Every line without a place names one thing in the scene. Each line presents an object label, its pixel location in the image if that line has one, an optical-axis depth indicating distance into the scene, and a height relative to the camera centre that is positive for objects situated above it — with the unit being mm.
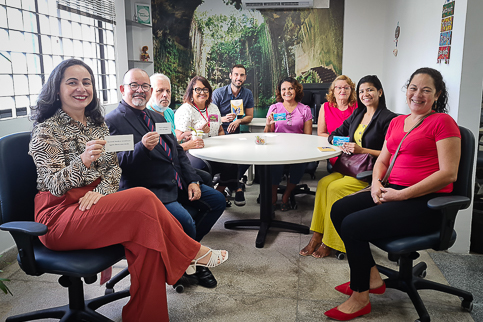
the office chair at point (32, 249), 1469 -639
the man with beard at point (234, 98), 4039 -40
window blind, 3760 +953
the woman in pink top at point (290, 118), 3641 -218
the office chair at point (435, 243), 1685 -671
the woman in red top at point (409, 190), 1796 -475
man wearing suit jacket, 2121 -411
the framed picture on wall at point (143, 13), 5242 +1176
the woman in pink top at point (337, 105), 3408 -79
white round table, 2484 -397
